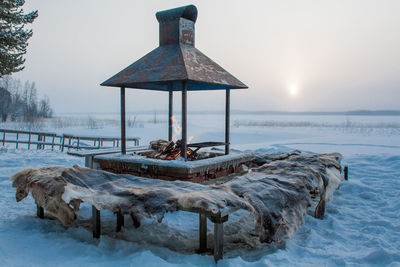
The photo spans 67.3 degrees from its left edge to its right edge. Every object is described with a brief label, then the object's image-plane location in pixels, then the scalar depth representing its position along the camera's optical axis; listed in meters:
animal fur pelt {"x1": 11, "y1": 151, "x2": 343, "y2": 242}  3.57
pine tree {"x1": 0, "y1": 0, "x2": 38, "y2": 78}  12.11
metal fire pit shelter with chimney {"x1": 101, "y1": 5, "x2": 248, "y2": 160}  5.73
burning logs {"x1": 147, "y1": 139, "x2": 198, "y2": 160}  6.34
